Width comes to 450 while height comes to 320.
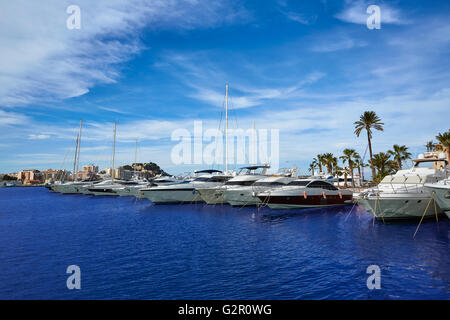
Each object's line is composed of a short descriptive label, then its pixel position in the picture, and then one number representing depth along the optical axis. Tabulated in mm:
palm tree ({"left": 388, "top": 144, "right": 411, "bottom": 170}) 51438
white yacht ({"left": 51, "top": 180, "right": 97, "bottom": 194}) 83562
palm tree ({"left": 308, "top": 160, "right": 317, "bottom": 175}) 97725
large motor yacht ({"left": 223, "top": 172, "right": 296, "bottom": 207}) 33719
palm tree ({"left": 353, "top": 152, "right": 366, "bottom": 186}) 64050
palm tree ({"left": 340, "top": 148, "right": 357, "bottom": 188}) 62078
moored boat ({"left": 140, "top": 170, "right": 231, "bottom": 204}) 42812
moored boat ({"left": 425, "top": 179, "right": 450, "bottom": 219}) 18164
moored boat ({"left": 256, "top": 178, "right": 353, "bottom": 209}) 31000
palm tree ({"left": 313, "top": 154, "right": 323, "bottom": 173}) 84012
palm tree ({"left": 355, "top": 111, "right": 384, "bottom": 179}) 46575
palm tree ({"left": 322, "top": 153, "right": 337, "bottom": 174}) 76681
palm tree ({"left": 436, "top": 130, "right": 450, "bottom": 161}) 40469
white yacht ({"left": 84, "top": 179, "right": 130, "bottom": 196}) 69500
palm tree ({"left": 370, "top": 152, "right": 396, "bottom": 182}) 51853
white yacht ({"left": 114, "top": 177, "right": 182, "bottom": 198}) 54625
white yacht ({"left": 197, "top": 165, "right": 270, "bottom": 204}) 38406
